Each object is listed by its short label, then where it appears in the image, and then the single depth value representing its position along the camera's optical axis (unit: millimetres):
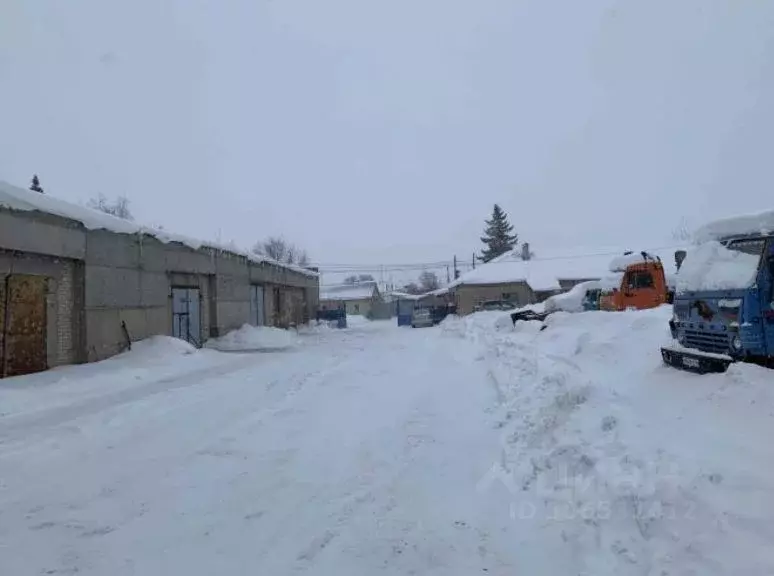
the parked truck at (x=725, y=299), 7867
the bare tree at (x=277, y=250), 95706
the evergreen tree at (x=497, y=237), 86000
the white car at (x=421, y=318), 45469
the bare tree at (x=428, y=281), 125081
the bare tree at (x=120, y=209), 75000
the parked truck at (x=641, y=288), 23406
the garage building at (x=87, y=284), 13727
